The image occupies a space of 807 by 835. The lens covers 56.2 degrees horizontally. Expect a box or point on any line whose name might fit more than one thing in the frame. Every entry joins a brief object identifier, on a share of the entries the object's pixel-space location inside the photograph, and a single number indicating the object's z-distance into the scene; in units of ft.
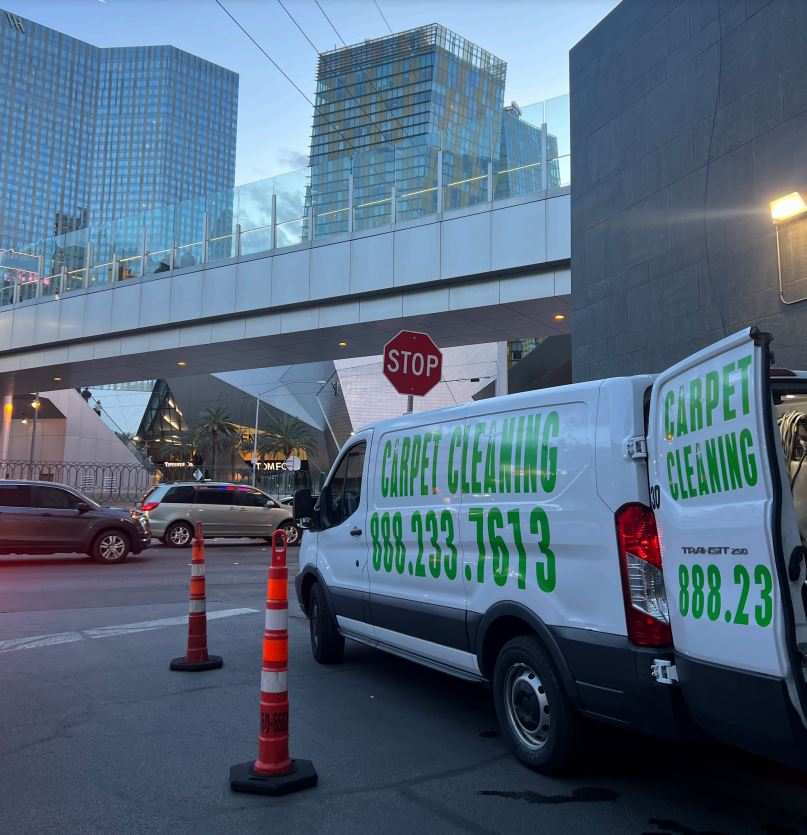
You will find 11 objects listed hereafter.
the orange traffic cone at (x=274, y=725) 12.88
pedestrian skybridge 55.83
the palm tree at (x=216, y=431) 255.29
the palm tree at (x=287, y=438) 236.63
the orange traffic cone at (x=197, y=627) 20.94
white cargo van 9.61
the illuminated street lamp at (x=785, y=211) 24.81
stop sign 32.48
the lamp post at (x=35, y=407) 122.50
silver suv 63.62
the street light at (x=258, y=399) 216.39
